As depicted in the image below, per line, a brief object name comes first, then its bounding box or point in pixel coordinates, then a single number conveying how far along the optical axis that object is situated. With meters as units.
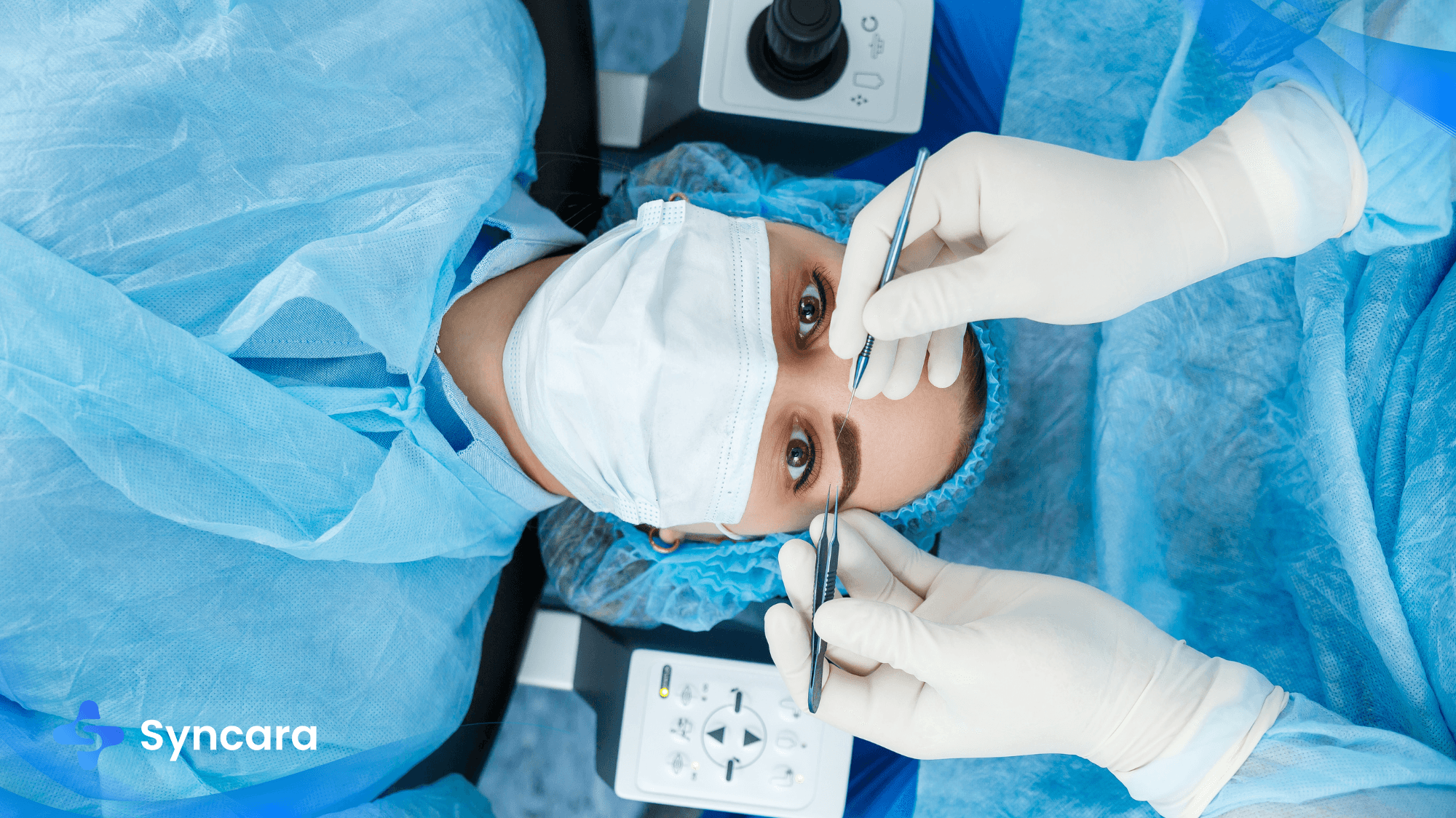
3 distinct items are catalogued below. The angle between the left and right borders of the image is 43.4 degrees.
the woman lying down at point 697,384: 0.73
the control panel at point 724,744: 0.81
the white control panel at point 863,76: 0.83
